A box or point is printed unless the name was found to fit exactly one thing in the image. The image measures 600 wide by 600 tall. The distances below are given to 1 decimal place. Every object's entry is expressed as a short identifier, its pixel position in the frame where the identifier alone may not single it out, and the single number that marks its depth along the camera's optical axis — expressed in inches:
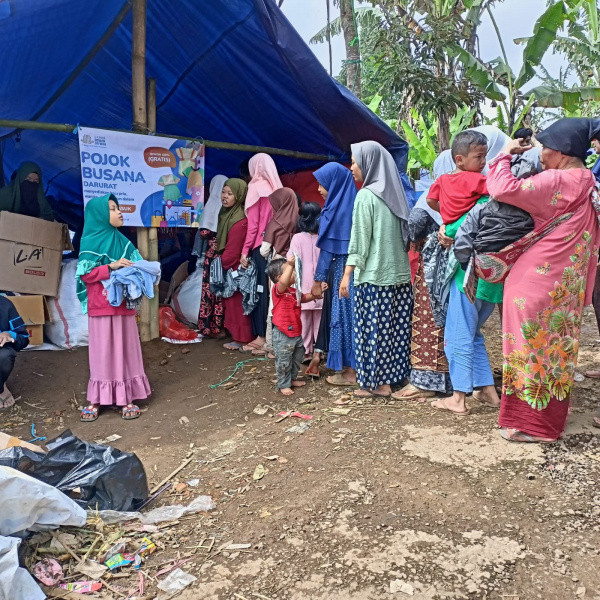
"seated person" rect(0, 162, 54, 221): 238.4
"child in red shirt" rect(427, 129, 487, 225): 134.3
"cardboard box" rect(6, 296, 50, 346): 216.8
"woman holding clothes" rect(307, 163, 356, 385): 169.6
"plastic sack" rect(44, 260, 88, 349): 226.5
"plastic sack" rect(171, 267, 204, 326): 250.1
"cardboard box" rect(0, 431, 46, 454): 114.4
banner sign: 201.5
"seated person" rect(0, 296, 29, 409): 166.7
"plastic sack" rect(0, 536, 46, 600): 75.4
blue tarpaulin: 187.0
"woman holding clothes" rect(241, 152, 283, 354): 221.5
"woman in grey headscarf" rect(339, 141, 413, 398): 152.3
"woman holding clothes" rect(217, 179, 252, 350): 227.8
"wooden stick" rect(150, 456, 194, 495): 119.7
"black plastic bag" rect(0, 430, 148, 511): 102.9
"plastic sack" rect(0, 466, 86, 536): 85.5
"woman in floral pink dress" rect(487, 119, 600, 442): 110.4
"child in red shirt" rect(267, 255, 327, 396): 169.2
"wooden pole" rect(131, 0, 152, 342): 192.4
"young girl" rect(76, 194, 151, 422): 157.3
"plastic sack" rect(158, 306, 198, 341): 236.8
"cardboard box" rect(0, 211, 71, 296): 214.4
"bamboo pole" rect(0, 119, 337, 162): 195.8
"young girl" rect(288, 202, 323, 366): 184.4
